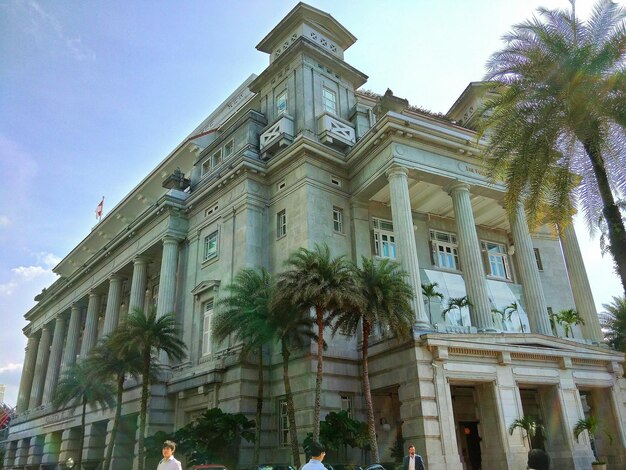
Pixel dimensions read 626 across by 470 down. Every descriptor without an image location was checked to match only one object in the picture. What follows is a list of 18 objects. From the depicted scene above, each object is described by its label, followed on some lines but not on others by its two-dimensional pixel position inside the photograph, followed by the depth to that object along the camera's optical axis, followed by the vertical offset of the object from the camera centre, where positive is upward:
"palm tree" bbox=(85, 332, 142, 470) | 27.72 +5.72
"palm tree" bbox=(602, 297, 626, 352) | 32.19 +8.12
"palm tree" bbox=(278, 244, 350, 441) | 19.36 +6.41
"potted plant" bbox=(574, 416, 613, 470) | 22.58 +1.60
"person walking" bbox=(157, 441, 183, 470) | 7.77 +0.32
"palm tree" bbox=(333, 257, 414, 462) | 19.72 +5.76
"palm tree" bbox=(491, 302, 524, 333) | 30.31 +8.38
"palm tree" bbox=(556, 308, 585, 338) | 27.77 +7.14
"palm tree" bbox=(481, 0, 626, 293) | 16.98 +10.58
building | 22.70 +11.57
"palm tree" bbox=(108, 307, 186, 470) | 25.94 +6.50
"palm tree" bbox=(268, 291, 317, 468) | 20.70 +5.46
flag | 52.55 +24.67
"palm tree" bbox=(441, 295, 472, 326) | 26.02 +7.81
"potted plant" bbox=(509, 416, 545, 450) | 21.44 +1.66
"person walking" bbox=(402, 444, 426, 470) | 15.04 +0.33
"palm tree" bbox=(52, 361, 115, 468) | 31.23 +5.33
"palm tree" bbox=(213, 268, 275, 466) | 21.53 +6.17
